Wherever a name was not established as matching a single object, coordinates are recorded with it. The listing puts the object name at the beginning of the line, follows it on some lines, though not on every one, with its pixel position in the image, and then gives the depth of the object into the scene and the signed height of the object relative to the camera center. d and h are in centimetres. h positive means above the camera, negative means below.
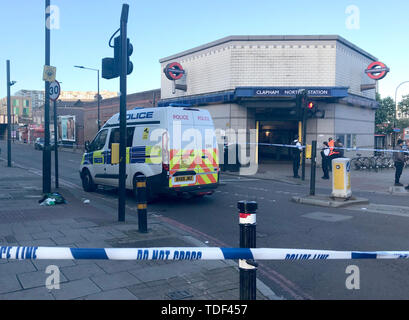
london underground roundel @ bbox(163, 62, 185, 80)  2575 +504
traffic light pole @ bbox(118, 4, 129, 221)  731 +106
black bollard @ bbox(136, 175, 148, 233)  659 -92
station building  2177 +372
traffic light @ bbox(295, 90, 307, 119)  1452 +174
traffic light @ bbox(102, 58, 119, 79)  745 +150
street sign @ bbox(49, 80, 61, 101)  1094 +160
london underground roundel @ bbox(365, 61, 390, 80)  2284 +455
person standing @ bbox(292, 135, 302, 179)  1675 -39
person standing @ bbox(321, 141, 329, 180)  1667 -52
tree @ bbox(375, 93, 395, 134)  4347 +376
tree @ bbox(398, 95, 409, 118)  4583 +516
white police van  956 -7
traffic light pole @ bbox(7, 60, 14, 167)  1996 +225
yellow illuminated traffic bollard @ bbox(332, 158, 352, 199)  1009 -76
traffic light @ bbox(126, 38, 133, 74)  751 +178
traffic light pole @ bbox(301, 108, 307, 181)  1438 +50
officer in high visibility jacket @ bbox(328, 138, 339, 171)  1680 -9
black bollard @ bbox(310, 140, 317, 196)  1051 -64
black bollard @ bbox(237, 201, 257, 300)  321 -76
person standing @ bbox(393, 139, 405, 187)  1342 -36
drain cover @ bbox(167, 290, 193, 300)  410 -153
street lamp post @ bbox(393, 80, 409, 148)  3769 +571
